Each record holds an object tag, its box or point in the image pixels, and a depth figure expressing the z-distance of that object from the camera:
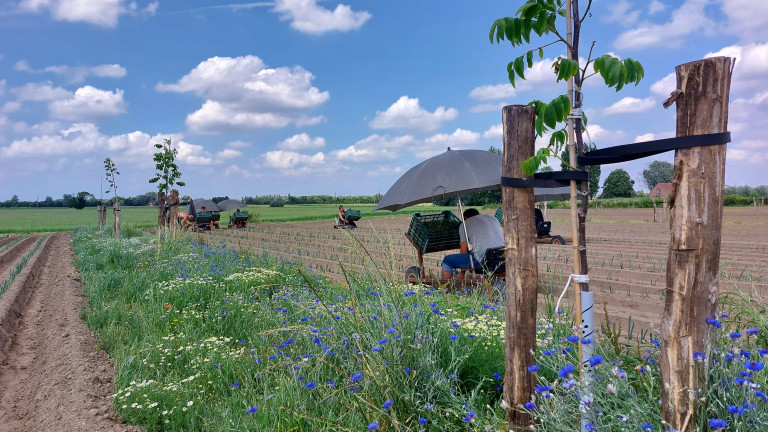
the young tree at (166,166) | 18.62
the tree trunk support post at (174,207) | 14.49
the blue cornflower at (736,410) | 1.83
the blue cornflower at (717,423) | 1.79
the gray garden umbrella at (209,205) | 30.60
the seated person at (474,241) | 7.01
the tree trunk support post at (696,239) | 2.15
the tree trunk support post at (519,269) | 2.64
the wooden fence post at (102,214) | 29.12
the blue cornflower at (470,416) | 2.44
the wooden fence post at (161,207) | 19.07
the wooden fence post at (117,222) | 20.81
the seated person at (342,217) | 24.43
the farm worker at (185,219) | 24.10
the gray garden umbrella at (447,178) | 7.09
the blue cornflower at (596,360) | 2.06
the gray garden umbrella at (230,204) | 32.94
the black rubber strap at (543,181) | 2.56
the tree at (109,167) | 25.46
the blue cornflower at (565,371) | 2.09
